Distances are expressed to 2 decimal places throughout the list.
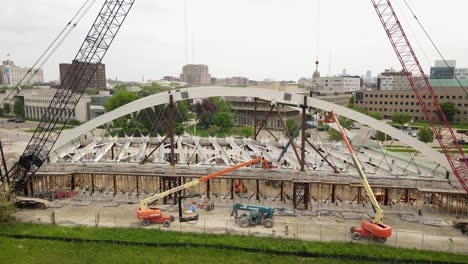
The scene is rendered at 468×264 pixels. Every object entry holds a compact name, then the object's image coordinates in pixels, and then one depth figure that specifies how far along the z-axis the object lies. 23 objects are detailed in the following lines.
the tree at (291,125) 72.66
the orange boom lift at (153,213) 28.75
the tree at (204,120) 89.21
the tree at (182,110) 90.75
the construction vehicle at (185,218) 29.04
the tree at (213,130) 78.99
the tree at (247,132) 71.22
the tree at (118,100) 83.94
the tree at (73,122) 95.59
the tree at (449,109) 87.12
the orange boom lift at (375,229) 25.27
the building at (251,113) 89.62
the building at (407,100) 89.25
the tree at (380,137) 68.44
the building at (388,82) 146.68
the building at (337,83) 179.98
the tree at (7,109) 118.02
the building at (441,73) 170.62
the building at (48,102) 99.06
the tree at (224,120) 81.31
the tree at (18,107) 114.31
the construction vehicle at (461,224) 27.53
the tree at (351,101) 111.94
